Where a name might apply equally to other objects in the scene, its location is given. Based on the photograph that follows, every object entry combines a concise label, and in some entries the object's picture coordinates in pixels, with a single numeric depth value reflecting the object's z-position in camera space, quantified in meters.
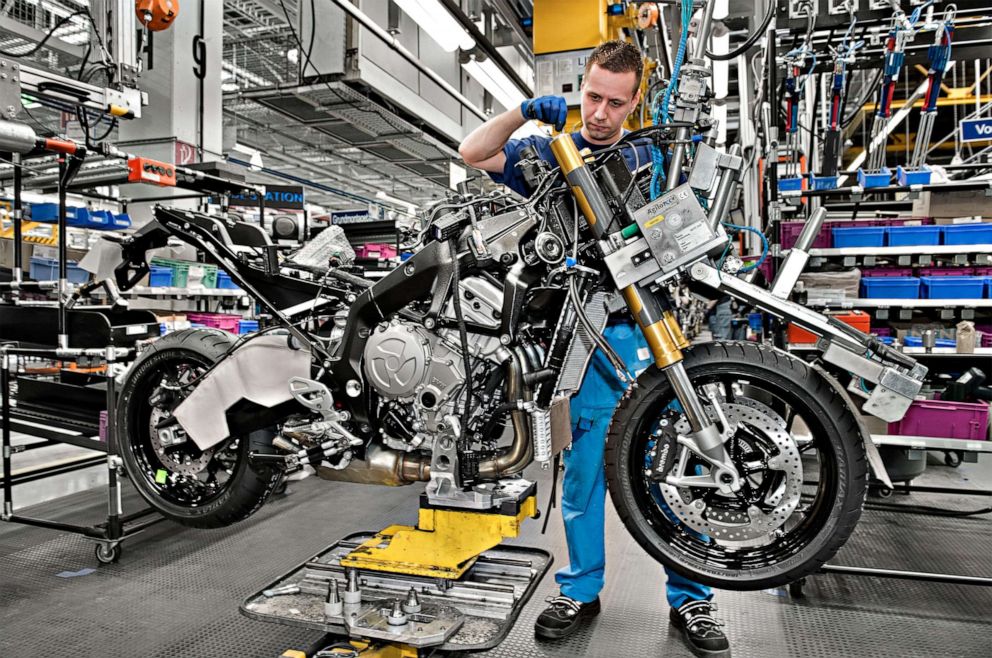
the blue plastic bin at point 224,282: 5.26
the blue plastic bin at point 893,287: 3.67
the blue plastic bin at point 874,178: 3.21
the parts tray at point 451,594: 1.93
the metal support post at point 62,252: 3.17
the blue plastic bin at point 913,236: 3.61
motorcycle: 1.62
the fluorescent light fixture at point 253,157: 9.45
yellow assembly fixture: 1.97
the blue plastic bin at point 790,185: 3.39
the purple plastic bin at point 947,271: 3.76
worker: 2.11
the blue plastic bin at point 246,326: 5.42
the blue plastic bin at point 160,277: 4.73
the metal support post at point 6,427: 3.23
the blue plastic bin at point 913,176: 3.23
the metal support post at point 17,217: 3.31
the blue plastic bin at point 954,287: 3.64
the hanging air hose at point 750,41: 1.83
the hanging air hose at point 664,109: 1.71
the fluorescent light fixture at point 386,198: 14.78
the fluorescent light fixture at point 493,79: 6.21
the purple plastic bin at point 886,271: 3.81
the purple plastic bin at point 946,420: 2.80
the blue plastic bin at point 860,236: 3.60
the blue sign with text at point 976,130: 4.49
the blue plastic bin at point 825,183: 3.40
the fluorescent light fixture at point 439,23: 4.72
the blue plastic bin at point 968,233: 3.56
